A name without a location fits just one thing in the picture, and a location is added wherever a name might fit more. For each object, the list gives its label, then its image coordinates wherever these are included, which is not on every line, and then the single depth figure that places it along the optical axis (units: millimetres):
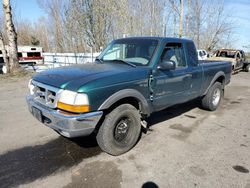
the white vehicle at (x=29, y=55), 29320
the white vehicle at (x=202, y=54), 18353
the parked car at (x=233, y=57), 14438
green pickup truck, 2961
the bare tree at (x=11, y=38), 11594
